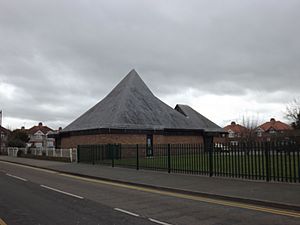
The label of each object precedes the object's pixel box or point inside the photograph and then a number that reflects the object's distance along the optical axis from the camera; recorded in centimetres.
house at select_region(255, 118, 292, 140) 8187
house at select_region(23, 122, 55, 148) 9550
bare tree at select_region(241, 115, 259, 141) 4191
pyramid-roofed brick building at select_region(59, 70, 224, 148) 3197
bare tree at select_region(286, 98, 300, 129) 3972
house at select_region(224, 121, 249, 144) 8899
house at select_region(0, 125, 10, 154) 7827
